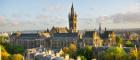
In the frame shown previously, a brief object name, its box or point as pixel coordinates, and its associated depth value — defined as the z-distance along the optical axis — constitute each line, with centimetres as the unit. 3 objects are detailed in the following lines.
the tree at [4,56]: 4350
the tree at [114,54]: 4538
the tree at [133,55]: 4422
